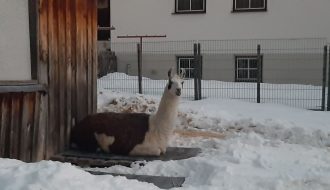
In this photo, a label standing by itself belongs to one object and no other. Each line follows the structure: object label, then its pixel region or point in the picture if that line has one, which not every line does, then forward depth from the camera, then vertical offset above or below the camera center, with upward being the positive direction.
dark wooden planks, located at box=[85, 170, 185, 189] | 6.62 -1.49
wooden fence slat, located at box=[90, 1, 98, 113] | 9.59 +0.13
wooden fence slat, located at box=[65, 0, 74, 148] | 8.61 +0.03
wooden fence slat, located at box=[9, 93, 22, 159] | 7.21 -0.83
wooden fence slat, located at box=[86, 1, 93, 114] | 9.43 +0.13
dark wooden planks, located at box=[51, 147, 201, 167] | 8.06 -1.46
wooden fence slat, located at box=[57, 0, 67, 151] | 8.38 -0.14
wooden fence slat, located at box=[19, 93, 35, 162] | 7.42 -0.90
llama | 8.46 -1.09
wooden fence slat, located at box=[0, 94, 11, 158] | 7.03 -0.81
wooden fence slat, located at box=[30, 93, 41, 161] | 7.68 -1.01
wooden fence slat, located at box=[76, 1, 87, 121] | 9.05 +0.06
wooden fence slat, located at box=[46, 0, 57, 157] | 8.03 -0.26
